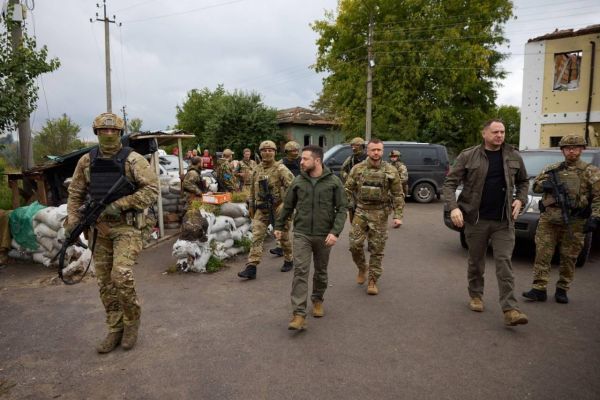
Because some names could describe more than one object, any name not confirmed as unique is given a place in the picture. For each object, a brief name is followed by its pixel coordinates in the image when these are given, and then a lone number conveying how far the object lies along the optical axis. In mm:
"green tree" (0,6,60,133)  7098
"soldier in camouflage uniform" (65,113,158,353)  3617
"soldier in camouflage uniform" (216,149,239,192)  10344
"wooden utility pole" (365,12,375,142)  19809
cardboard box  7250
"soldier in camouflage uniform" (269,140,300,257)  6883
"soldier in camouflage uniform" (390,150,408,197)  9344
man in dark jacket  4082
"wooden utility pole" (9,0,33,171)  8070
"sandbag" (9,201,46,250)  6641
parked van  13844
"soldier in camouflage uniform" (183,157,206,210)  9016
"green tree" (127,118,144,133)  57272
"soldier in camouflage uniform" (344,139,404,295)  5078
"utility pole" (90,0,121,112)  23125
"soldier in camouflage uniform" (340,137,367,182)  7281
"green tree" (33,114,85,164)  28062
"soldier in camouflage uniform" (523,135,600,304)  4703
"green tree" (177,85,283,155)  29266
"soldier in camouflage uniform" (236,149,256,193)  10304
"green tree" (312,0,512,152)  21484
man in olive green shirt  4066
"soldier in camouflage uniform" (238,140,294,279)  6086
